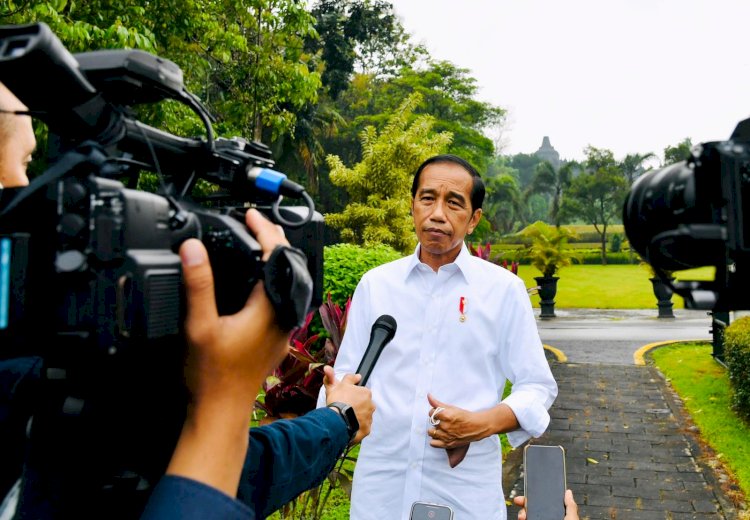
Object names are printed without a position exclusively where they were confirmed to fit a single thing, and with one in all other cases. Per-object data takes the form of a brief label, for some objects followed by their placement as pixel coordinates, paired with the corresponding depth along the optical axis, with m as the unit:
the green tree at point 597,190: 43.34
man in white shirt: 2.30
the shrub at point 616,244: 51.58
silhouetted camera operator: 0.85
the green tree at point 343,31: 25.66
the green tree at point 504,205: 41.94
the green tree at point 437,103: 29.70
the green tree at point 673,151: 34.22
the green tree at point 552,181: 53.75
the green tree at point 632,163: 43.48
